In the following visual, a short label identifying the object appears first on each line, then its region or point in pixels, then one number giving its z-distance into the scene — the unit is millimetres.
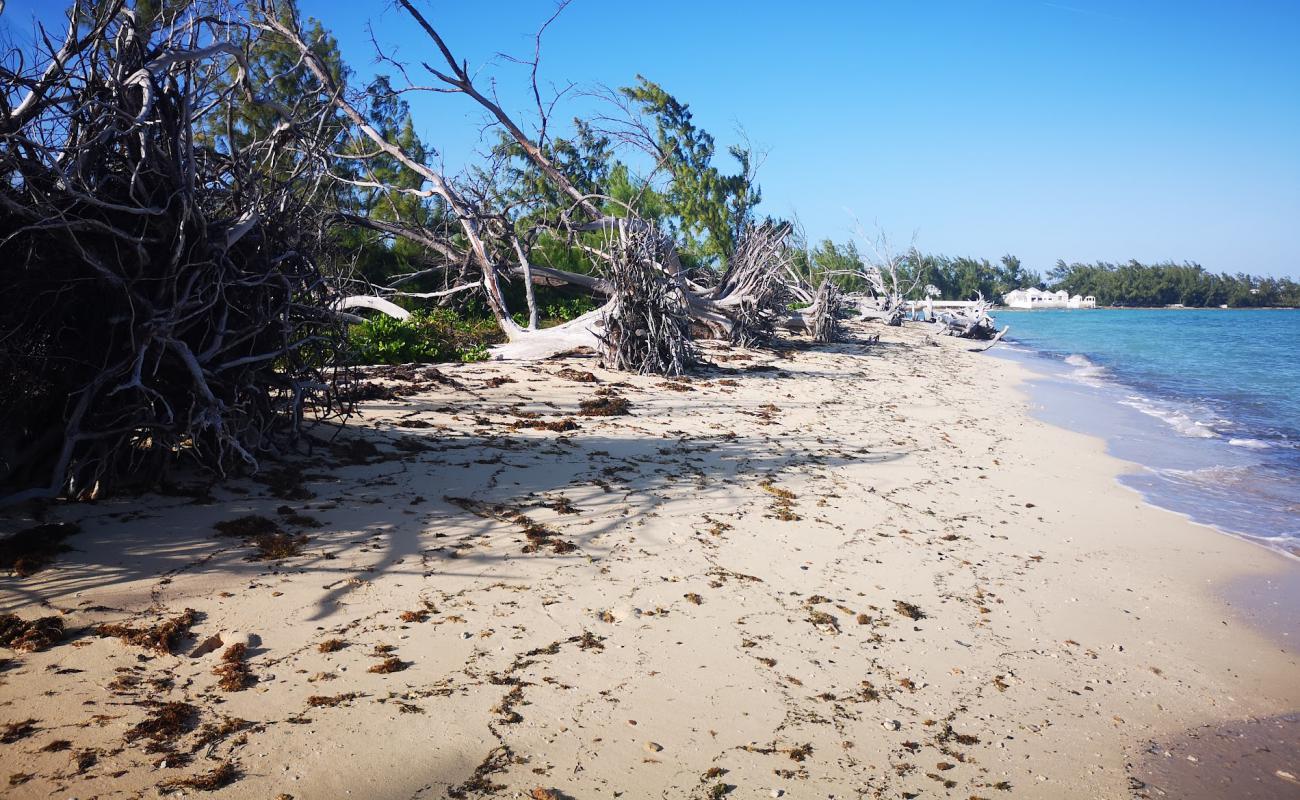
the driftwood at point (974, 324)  23938
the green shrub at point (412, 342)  9086
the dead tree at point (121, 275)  3330
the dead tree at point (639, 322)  9891
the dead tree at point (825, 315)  18016
